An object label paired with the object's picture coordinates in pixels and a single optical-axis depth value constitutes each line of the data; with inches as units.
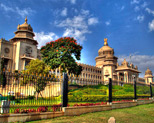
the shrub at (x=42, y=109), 267.4
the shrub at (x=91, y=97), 472.7
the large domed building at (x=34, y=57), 1439.1
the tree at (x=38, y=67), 882.0
